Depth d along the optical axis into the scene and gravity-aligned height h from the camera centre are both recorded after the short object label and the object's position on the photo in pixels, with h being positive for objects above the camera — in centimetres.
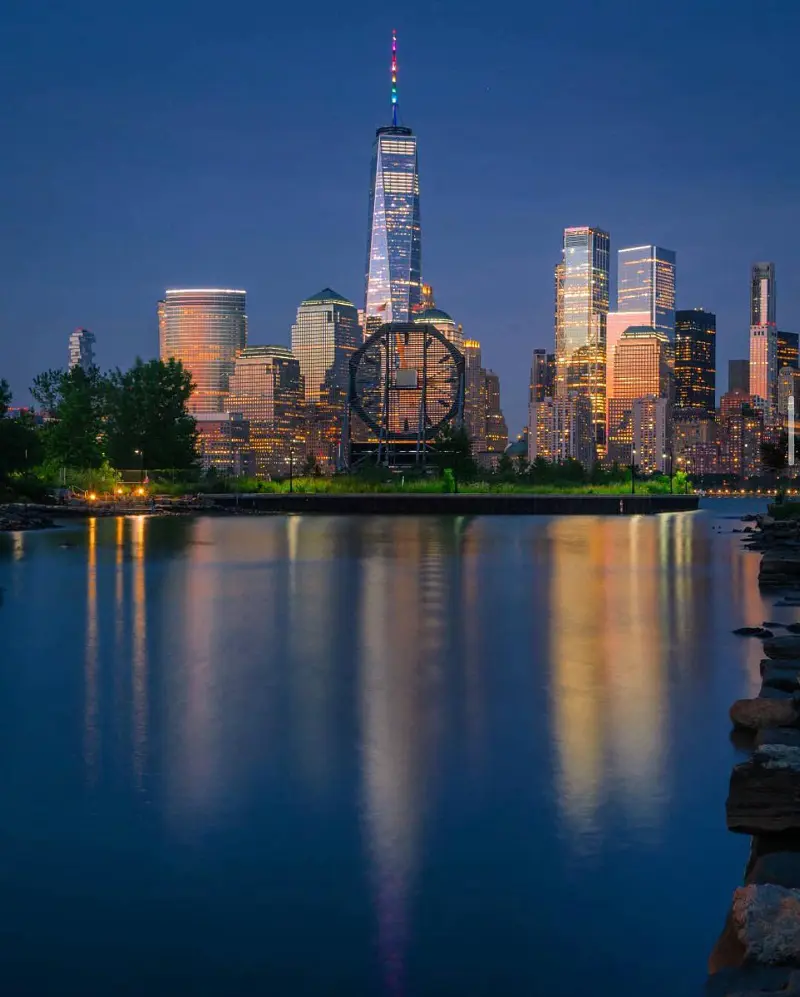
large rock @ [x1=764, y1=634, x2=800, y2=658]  1454 -214
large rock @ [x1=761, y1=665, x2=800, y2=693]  1205 -215
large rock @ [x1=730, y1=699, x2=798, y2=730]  1105 -233
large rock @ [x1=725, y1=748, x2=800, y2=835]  776 -218
